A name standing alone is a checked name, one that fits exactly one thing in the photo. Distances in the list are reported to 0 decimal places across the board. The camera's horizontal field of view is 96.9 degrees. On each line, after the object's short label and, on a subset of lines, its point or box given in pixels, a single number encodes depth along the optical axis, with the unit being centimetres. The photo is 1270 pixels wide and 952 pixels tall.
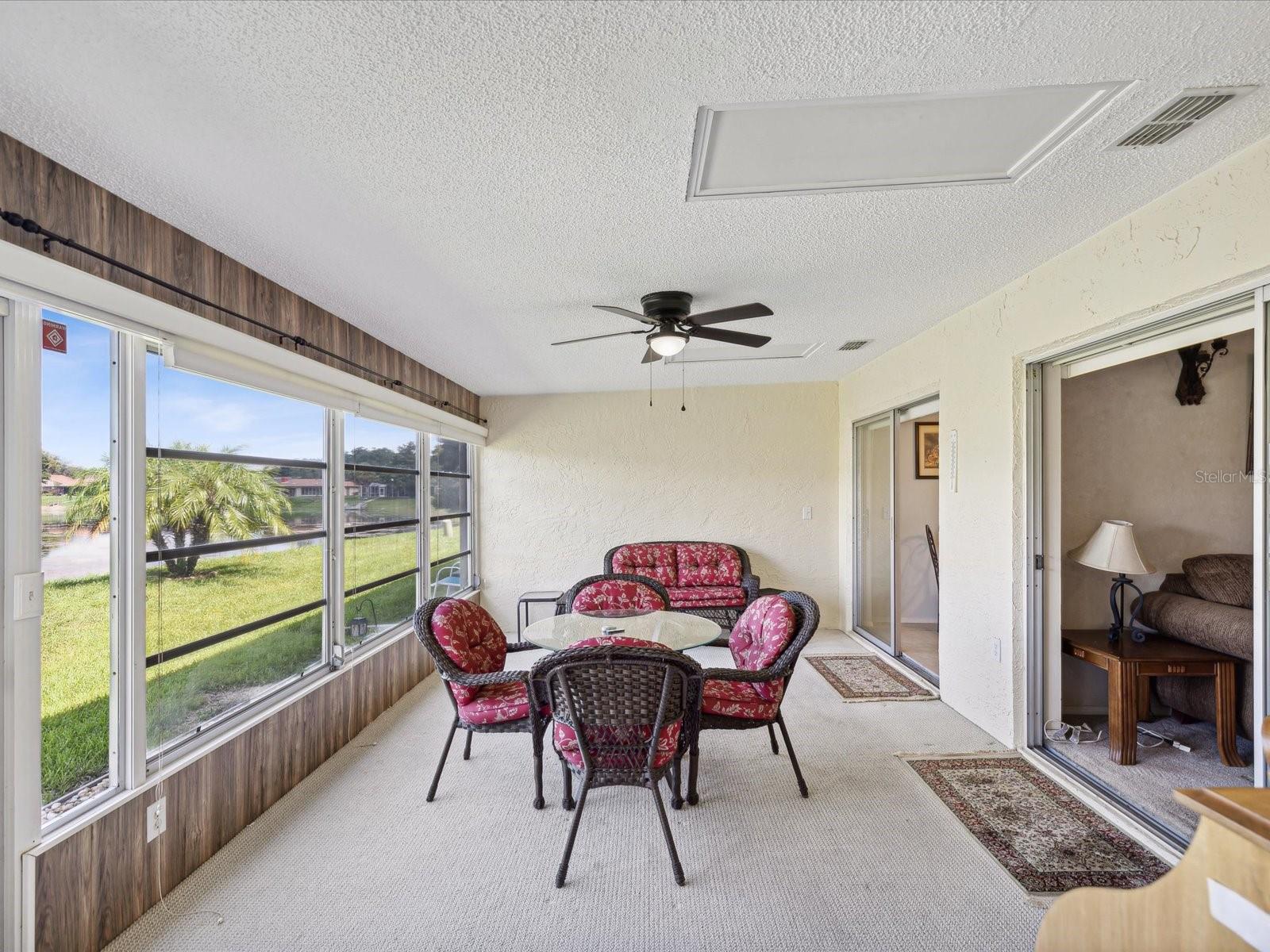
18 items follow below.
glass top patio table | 274
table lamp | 290
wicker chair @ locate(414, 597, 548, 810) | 252
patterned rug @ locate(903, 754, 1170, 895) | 201
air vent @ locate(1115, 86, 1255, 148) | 151
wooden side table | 264
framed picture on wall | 545
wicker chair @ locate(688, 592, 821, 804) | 254
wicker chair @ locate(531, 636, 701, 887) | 204
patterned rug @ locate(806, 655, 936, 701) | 383
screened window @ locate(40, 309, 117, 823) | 177
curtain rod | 159
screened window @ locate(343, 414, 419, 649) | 355
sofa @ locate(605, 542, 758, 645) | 514
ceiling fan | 287
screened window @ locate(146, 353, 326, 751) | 219
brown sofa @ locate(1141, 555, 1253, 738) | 262
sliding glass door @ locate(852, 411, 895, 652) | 506
